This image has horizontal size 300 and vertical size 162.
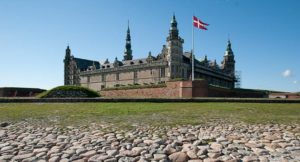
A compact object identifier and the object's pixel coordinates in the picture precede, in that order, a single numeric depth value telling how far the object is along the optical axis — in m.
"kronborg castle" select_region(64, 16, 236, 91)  52.30
